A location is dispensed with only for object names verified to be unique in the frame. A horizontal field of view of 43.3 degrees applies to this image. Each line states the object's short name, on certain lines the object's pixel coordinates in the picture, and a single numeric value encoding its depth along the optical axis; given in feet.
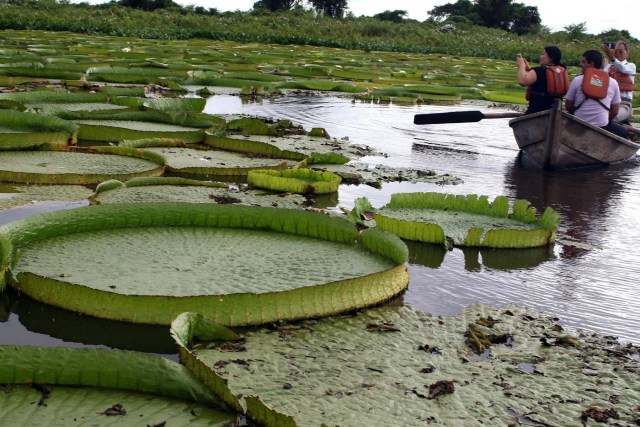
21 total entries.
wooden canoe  21.77
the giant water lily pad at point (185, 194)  12.73
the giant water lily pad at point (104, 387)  5.84
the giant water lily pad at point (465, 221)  12.14
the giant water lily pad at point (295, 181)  14.69
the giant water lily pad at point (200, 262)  7.98
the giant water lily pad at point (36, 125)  17.51
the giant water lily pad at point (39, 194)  12.41
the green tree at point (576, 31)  132.16
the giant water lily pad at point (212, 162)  15.92
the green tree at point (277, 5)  155.12
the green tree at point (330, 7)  157.48
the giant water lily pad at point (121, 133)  18.82
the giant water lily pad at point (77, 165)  13.80
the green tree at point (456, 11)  157.42
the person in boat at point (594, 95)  22.95
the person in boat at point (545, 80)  23.68
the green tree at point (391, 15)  169.68
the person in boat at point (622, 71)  27.89
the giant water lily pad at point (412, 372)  6.34
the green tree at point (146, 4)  134.92
